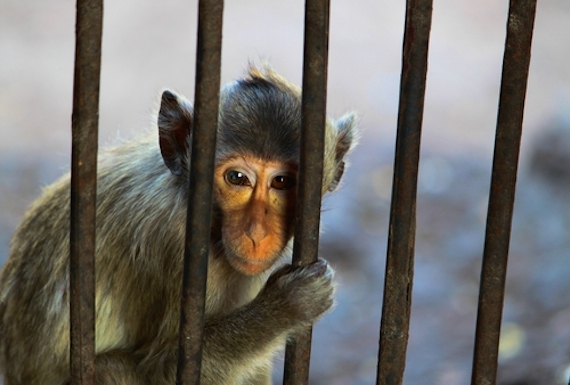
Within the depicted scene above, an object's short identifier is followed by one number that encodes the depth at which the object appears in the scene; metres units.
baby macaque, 2.51
